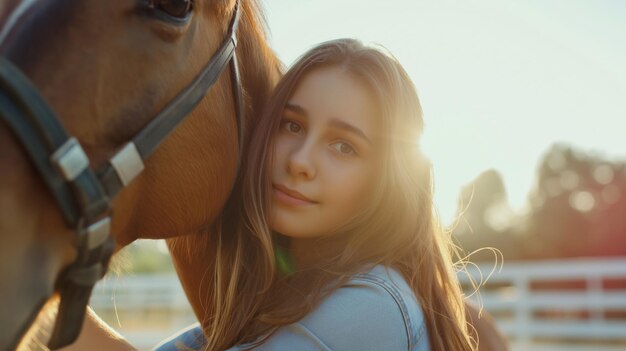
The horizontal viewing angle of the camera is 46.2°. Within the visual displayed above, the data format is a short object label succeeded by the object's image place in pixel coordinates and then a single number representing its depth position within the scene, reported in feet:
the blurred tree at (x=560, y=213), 94.68
